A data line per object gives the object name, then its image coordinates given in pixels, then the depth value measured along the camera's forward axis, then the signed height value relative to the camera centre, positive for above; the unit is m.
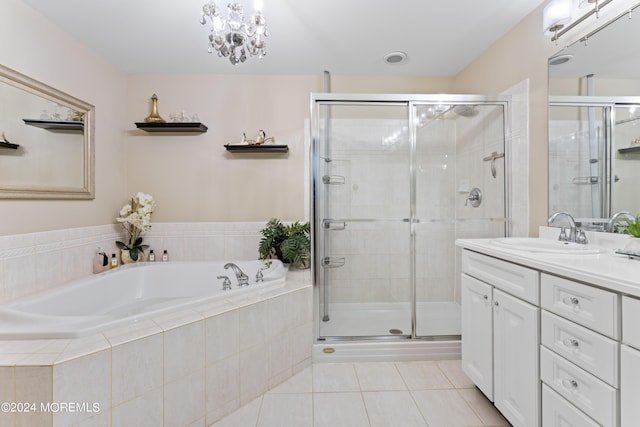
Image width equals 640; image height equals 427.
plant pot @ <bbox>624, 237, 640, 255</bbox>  1.19 -0.14
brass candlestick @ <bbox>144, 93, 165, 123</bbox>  2.62 +0.90
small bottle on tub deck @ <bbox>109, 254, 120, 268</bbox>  2.40 -0.40
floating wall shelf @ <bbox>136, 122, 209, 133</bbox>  2.59 +0.79
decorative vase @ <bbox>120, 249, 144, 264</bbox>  2.55 -0.38
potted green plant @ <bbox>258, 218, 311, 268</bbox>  2.36 -0.25
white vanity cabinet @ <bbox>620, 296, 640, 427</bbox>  0.81 -0.43
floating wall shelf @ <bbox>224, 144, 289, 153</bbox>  2.64 +0.60
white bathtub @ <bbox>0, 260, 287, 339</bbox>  1.25 -0.50
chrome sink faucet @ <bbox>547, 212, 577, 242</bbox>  1.55 -0.09
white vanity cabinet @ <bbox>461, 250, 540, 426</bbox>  1.21 -0.58
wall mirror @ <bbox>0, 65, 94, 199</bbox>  1.67 +0.48
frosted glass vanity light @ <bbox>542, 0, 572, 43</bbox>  1.57 +1.09
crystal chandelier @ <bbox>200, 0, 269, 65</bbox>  1.40 +0.94
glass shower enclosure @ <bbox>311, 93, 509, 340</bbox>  2.20 +0.10
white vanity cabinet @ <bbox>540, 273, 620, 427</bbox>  0.88 -0.48
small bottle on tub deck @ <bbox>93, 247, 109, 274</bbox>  2.28 -0.39
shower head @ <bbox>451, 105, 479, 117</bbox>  2.27 +0.82
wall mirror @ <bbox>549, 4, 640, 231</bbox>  1.32 +0.46
